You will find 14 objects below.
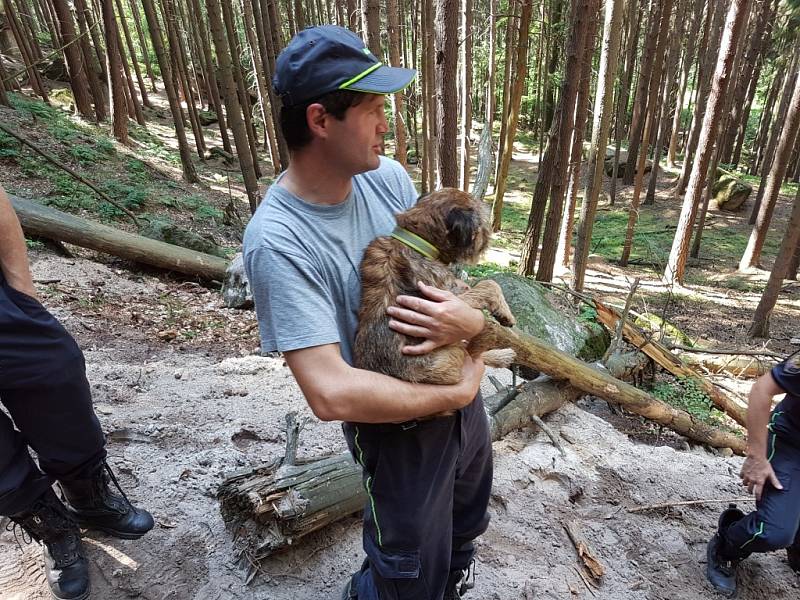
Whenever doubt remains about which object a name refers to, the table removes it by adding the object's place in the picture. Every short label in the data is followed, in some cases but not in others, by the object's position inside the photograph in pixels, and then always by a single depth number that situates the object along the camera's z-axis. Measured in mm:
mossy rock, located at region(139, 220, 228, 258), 8797
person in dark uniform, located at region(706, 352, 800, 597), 2951
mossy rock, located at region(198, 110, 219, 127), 29266
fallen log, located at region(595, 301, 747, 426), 6652
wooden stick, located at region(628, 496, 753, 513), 3884
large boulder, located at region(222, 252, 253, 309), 7740
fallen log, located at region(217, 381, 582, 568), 2738
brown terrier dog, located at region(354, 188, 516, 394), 1883
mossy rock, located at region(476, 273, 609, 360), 7141
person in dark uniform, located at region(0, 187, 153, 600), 2299
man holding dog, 1586
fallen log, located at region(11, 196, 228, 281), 7590
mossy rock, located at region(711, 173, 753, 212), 22328
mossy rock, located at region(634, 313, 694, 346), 9008
